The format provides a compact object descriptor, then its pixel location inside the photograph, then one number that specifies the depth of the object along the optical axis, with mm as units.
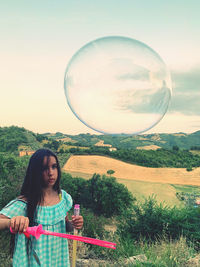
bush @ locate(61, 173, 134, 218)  23750
